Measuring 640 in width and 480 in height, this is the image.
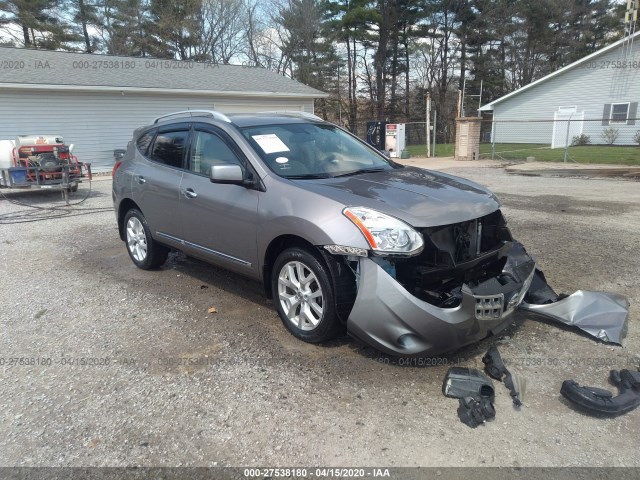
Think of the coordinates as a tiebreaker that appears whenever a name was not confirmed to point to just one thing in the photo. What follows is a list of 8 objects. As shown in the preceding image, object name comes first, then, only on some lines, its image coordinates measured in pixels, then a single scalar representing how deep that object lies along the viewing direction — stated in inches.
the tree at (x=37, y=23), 1203.9
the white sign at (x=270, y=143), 162.1
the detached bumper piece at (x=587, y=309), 145.0
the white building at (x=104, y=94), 641.6
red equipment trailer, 422.0
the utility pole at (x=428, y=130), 859.6
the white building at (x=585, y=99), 975.0
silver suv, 122.3
